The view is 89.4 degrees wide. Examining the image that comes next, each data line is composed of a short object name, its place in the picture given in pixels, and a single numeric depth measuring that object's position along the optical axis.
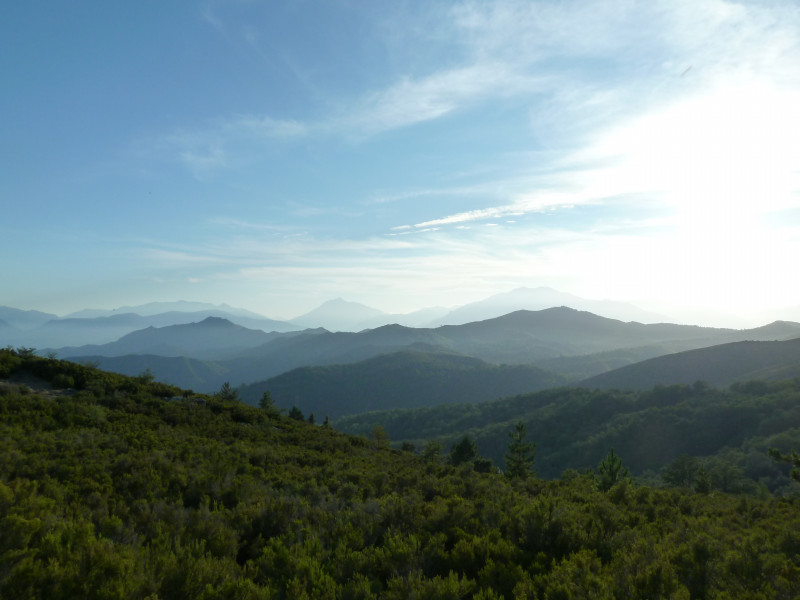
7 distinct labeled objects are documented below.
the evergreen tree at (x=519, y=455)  44.97
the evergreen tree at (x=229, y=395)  26.52
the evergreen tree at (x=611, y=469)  37.22
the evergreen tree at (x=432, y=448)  36.64
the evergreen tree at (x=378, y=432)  52.63
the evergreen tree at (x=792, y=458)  16.72
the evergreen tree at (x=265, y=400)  38.35
